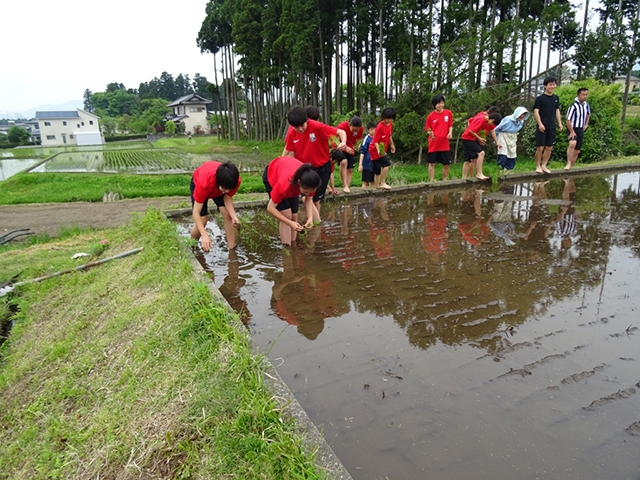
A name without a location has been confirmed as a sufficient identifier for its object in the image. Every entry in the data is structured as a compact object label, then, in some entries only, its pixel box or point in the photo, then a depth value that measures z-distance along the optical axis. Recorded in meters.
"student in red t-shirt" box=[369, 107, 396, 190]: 7.68
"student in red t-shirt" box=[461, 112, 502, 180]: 8.49
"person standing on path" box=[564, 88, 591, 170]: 9.05
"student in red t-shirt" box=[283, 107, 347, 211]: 5.88
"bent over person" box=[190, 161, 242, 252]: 4.54
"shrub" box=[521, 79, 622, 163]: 11.69
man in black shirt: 8.73
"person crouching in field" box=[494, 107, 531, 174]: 8.96
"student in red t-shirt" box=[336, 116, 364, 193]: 7.40
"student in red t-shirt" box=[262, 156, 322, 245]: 4.33
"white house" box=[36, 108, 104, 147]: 61.48
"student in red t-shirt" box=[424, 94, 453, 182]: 8.41
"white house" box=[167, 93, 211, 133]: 65.96
